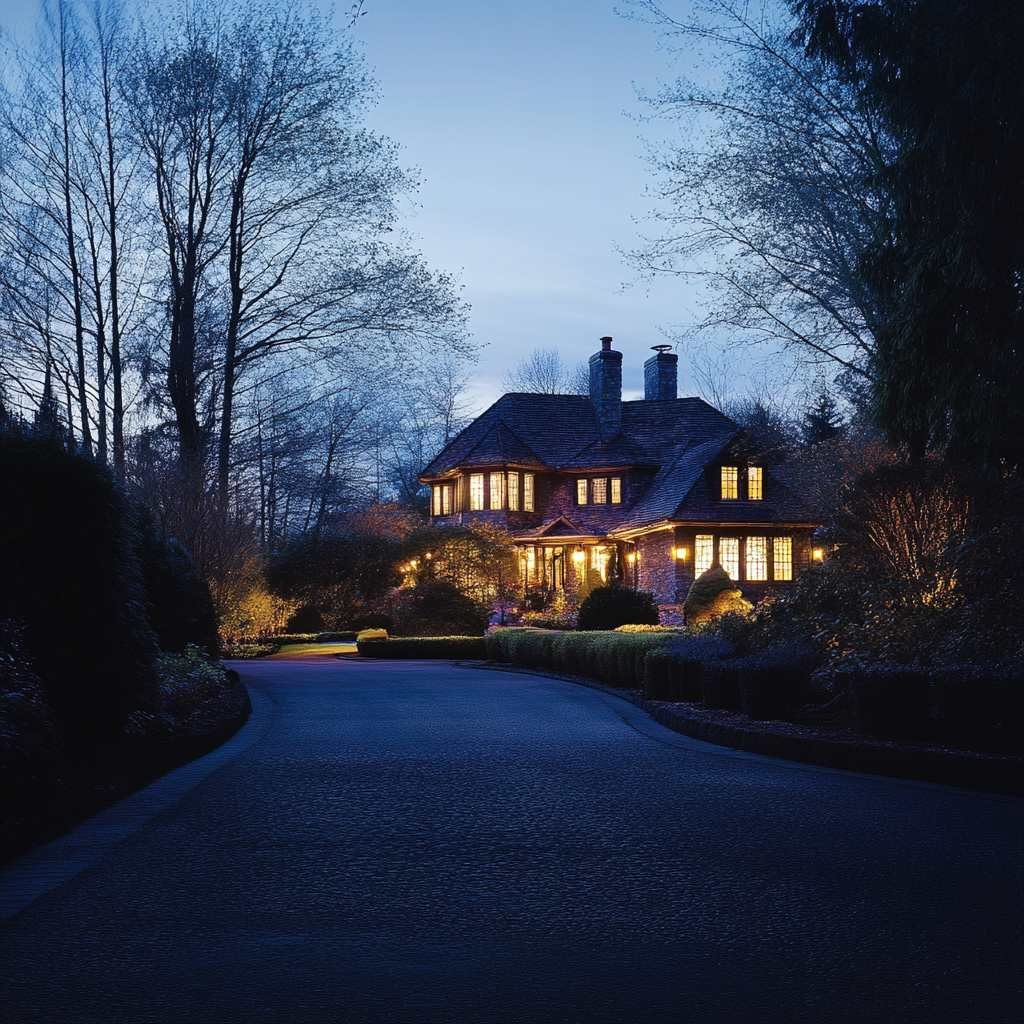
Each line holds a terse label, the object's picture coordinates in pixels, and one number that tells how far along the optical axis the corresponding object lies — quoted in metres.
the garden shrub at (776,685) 11.58
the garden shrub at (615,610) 27.80
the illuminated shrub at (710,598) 28.56
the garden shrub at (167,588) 16.64
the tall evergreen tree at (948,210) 11.43
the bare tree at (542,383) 65.28
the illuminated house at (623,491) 40.53
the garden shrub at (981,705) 8.80
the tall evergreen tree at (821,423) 47.38
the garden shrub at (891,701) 9.66
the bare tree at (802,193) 19.91
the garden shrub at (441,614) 35.50
